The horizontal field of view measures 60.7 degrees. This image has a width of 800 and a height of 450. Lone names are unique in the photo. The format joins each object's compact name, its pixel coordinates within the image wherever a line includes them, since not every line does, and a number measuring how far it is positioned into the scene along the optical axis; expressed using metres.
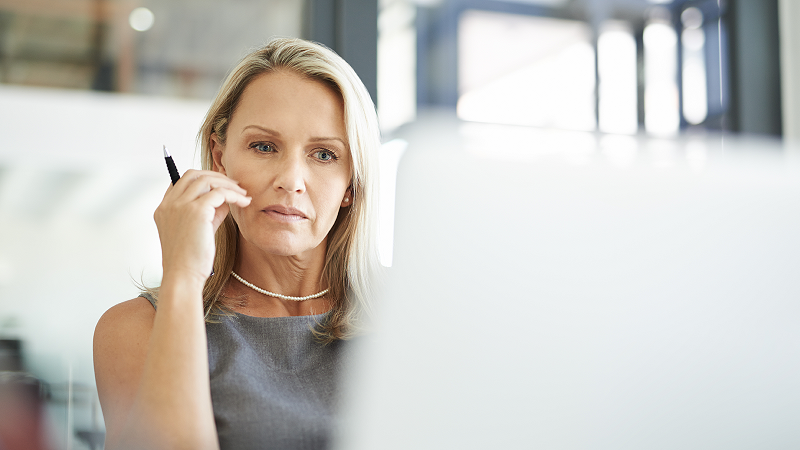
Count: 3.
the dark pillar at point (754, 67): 2.78
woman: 0.79
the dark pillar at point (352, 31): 2.31
